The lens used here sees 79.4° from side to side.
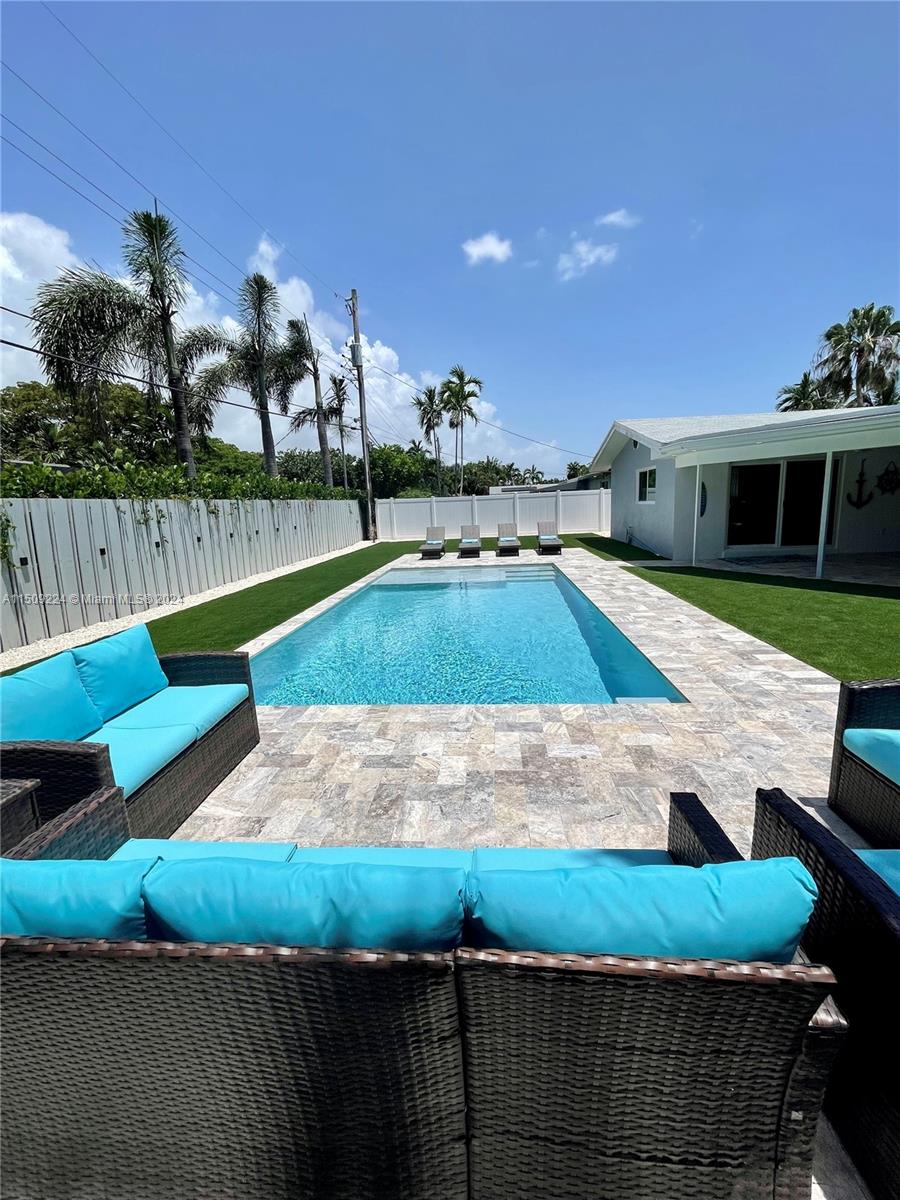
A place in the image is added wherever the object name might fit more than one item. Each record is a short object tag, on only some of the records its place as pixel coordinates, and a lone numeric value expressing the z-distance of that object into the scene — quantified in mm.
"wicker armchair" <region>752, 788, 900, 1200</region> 1364
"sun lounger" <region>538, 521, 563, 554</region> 16328
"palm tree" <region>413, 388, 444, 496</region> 36625
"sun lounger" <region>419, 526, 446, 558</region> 17406
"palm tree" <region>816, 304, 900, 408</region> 24062
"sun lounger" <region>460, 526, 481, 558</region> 17359
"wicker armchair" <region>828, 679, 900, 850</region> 2758
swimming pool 5832
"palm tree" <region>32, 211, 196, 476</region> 12391
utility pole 22766
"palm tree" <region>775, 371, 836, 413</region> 27031
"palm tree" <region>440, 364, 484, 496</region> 34406
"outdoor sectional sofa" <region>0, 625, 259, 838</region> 2469
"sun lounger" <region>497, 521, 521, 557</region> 17031
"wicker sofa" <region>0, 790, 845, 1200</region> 1161
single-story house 13258
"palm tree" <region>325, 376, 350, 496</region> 29781
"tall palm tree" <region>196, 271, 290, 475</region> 19812
